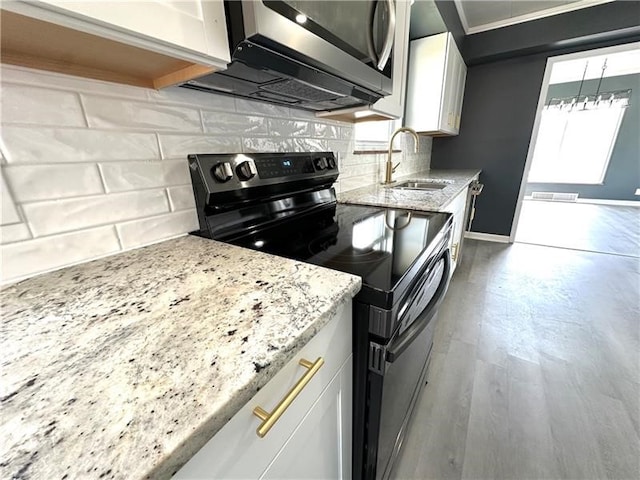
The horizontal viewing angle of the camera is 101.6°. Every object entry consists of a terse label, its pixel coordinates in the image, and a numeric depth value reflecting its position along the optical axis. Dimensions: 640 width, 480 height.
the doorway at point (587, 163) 3.64
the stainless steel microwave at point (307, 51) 0.56
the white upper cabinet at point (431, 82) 2.30
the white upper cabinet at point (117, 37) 0.38
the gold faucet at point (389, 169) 1.88
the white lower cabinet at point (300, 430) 0.33
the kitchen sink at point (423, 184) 2.07
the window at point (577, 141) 4.87
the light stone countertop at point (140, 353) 0.23
